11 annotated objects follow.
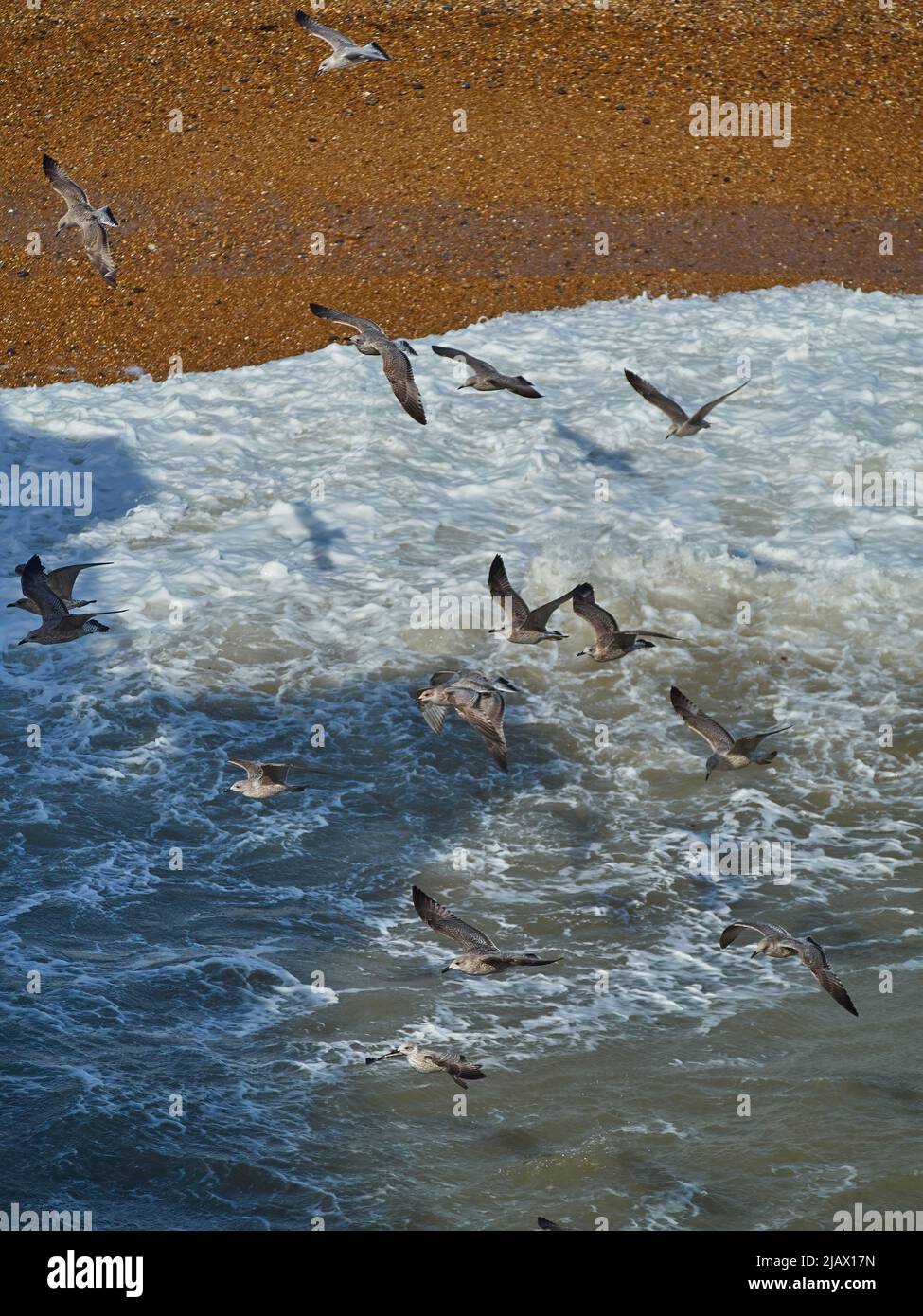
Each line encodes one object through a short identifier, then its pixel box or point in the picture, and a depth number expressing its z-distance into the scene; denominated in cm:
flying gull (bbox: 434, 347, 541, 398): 1381
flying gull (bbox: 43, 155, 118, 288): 1385
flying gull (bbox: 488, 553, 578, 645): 1195
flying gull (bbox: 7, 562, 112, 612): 1301
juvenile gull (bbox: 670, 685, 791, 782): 1196
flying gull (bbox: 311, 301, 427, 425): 1210
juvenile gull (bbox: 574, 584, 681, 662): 1258
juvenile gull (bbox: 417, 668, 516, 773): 1108
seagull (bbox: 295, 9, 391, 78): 1536
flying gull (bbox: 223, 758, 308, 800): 1234
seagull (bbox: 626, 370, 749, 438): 1372
